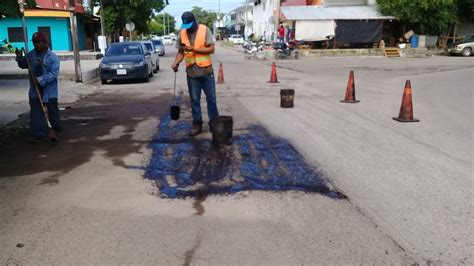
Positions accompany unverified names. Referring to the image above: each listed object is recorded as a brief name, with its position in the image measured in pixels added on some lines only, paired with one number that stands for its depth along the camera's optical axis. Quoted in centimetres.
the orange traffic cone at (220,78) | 1693
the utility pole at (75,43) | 1700
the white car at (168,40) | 8069
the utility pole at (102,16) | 3096
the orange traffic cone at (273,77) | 1690
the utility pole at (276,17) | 4192
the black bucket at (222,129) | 697
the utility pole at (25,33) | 1638
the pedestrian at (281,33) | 3669
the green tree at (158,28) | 11929
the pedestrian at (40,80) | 733
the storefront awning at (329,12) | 3619
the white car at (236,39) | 6678
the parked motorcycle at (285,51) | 3300
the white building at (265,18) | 4861
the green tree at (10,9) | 781
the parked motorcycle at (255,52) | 3400
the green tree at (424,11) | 3553
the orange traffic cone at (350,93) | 1170
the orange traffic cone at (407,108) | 912
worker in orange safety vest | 741
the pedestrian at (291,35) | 3734
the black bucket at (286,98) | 1079
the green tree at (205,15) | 13035
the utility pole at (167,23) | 15375
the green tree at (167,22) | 13740
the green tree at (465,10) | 3762
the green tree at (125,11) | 3619
